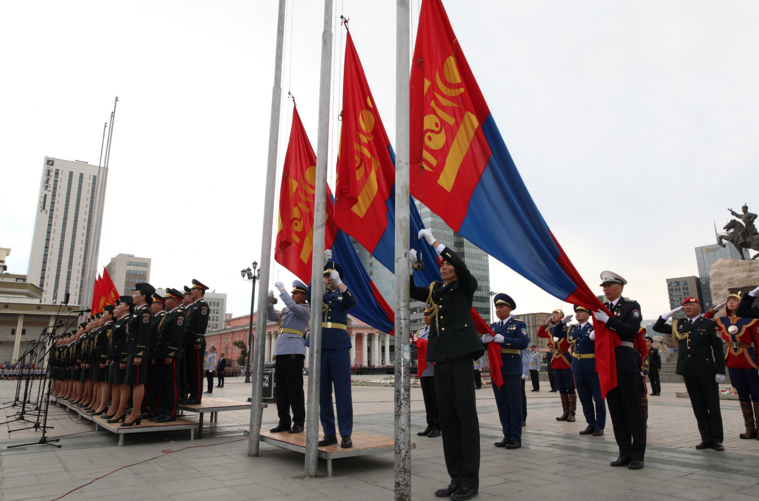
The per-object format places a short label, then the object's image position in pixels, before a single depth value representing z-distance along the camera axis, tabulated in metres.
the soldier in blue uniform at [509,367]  7.02
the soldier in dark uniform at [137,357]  7.29
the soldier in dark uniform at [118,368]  7.61
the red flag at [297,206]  7.40
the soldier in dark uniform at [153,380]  8.05
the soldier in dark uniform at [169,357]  7.88
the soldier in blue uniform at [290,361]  6.76
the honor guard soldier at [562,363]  10.09
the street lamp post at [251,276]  28.24
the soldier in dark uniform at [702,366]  6.57
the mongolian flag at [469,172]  4.57
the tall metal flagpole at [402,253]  3.88
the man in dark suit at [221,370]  25.41
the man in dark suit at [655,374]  17.96
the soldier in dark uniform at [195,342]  8.57
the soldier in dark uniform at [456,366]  4.30
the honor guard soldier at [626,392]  5.46
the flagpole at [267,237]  6.43
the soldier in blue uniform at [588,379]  8.20
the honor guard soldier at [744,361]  7.29
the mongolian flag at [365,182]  5.79
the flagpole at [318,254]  5.27
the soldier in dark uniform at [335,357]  5.69
